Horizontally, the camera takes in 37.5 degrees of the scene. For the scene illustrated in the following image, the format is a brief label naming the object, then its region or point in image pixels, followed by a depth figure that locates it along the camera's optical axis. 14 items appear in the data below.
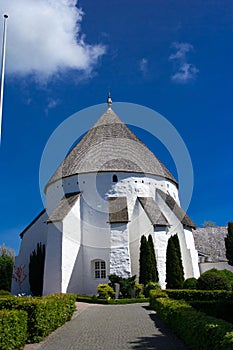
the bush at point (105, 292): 20.35
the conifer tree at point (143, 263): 23.02
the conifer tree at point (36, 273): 26.64
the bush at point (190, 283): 21.75
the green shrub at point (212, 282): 19.87
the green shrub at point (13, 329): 7.07
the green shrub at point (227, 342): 5.09
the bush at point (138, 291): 21.08
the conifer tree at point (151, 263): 22.89
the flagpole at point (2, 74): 13.96
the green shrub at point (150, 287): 21.52
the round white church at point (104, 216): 23.73
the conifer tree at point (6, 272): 36.17
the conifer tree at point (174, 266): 23.45
